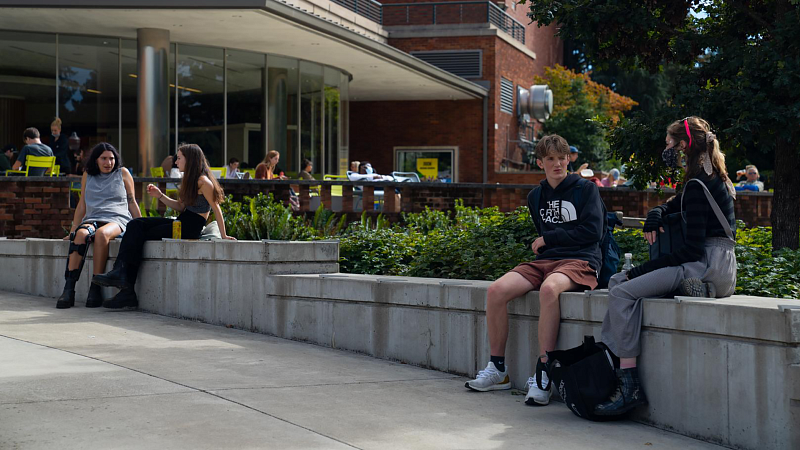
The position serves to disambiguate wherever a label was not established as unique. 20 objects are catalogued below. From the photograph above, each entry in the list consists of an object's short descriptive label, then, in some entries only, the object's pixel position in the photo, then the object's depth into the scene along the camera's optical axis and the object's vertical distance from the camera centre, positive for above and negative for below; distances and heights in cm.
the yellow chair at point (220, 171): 2236 +97
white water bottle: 593 -28
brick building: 2175 +366
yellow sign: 3597 +178
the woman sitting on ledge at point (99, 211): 970 +2
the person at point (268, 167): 1819 +88
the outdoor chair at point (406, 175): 2852 +130
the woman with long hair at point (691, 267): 548 -28
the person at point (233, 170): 2206 +99
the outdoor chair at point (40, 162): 1667 +87
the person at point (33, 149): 1637 +107
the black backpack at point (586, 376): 546 -88
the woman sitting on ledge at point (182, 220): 944 -6
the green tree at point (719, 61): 914 +157
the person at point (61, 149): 1859 +121
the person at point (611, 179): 2250 +91
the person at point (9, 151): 2031 +127
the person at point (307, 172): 2486 +108
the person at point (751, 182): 1995 +75
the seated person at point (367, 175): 2347 +101
